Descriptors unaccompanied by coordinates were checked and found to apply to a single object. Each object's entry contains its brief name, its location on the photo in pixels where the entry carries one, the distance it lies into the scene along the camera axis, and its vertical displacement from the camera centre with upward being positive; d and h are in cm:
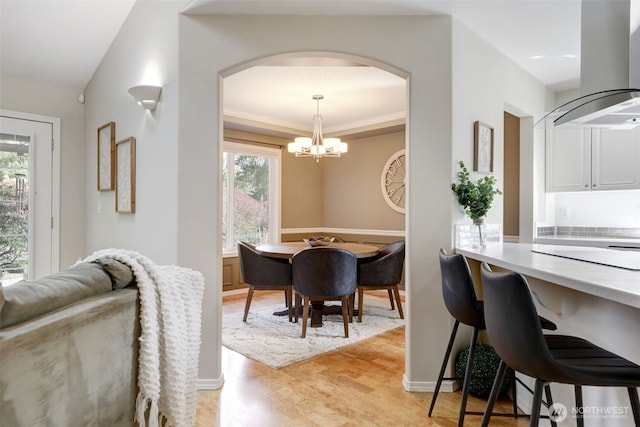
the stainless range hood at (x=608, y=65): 181 +77
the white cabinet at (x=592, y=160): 348 +50
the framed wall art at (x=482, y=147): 267 +46
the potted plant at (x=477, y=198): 244 +8
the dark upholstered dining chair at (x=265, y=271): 379 -62
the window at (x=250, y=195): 542 +23
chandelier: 440 +76
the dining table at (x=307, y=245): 372 -43
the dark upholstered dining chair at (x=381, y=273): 391 -66
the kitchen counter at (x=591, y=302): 128 -40
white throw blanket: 136 -51
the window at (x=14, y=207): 341 +2
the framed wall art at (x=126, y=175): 298 +28
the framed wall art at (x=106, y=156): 335 +50
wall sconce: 266 +82
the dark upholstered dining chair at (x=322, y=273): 333 -56
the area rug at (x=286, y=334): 310 -119
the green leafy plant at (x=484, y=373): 229 -100
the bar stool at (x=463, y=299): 184 -45
